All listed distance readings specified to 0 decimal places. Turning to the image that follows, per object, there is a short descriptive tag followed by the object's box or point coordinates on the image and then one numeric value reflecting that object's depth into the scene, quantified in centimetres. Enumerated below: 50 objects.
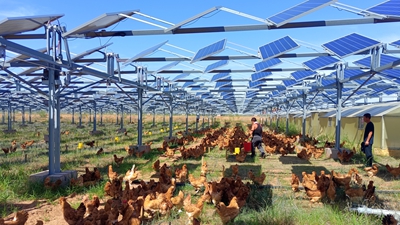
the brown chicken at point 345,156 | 1096
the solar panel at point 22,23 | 619
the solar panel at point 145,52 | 938
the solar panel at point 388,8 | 599
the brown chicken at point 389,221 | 399
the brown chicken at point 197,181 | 640
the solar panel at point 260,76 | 1390
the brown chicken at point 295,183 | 657
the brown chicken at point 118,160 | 976
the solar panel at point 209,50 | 888
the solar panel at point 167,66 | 1242
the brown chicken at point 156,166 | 851
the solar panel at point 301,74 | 1388
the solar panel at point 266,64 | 1140
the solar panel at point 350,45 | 865
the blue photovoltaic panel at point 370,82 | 1351
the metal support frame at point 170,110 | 1798
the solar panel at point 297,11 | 577
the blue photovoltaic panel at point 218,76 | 1457
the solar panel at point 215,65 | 1177
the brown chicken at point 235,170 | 772
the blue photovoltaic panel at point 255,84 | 1655
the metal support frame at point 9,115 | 2291
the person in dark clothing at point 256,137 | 1248
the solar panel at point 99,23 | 647
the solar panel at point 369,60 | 1022
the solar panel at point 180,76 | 1564
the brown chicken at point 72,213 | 426
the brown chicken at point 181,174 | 730
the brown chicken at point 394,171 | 812
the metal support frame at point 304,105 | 1688
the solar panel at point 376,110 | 1409
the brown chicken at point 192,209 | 461
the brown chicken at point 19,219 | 381
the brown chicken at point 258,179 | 680
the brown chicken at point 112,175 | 693
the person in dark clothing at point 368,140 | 934
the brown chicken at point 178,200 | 507
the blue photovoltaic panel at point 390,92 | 1730
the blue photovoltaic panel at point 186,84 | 1772
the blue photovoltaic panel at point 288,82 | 1585
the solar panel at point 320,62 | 1112
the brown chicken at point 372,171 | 794
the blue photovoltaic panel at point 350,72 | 1320
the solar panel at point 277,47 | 873
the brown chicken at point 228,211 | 462
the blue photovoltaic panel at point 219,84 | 1711
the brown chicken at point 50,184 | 664
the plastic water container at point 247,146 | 1163
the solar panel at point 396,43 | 863
